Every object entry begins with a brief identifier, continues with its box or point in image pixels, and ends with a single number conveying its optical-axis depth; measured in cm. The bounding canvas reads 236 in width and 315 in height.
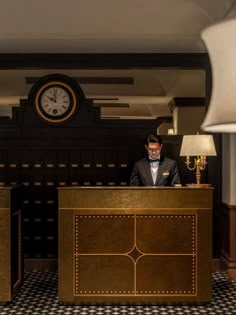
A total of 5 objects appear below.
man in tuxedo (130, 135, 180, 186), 616
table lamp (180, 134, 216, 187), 580
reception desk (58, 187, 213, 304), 482
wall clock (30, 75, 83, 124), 679
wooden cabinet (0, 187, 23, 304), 484
